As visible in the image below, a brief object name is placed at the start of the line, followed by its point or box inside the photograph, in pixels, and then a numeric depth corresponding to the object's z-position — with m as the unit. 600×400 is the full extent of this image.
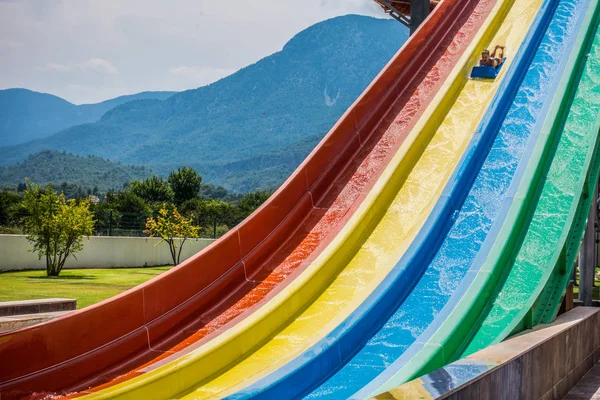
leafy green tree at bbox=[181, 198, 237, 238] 55.33
